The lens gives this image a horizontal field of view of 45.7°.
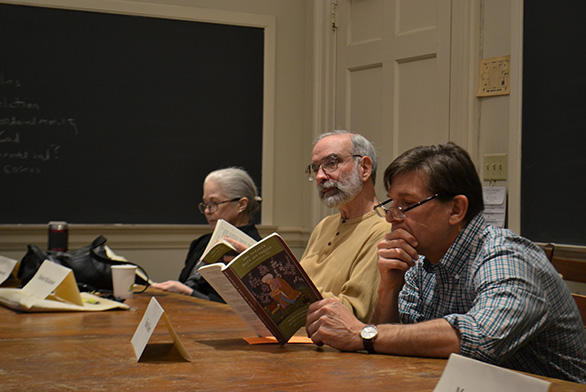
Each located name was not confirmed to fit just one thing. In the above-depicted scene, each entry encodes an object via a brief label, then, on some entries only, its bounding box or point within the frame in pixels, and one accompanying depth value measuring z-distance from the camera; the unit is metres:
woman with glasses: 3.54
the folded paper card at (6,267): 3.19
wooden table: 1.28
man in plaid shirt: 1.48
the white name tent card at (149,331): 1.49
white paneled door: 3.54
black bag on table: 2.97
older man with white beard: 2.51
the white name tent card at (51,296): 2.35
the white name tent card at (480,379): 0.95
